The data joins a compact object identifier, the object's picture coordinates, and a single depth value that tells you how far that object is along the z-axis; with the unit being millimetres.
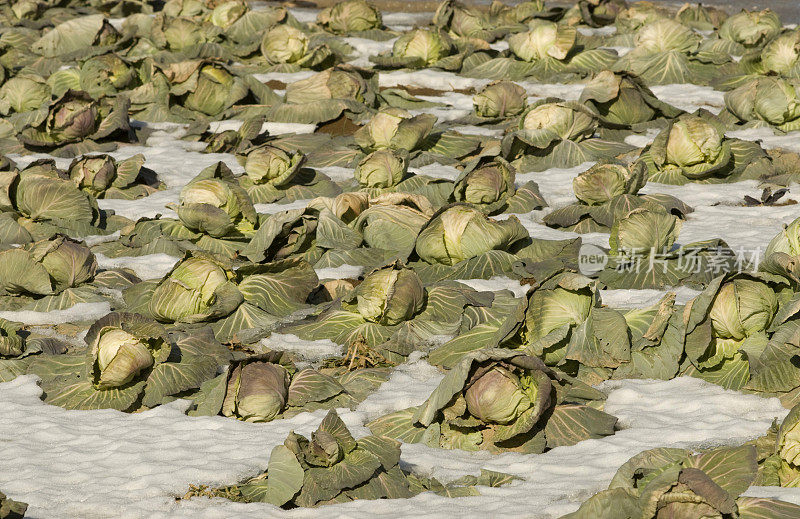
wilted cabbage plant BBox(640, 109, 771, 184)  19203
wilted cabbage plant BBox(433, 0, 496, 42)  30172
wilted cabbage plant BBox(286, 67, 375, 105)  24359
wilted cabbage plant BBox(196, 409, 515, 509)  9539
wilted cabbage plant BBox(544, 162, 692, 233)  17625
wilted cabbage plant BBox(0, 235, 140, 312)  15117
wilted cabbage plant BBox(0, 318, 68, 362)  13242
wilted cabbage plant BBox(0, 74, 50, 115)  25187
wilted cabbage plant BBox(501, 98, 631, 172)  20828
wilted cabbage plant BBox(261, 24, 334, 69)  28219
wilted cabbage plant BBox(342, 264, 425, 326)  13641
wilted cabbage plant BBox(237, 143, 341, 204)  19500
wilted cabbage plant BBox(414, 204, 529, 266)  15523
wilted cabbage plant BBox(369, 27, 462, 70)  27891
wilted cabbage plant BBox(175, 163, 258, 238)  16906
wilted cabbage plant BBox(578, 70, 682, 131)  22141
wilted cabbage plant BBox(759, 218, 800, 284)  11953
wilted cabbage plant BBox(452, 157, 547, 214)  18125
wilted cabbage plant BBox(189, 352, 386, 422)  11703
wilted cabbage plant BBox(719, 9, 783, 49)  26797
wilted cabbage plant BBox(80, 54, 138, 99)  26122
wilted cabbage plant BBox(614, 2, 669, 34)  30062
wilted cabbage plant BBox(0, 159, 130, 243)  18062
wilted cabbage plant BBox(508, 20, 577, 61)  26922
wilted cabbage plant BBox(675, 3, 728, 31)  30641
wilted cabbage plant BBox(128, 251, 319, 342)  14266
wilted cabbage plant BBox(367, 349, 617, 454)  10719
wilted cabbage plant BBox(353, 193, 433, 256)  16656
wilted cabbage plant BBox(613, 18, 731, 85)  26062
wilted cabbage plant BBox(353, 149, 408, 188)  18969
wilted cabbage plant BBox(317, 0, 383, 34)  31922
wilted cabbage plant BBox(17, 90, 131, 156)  22422
